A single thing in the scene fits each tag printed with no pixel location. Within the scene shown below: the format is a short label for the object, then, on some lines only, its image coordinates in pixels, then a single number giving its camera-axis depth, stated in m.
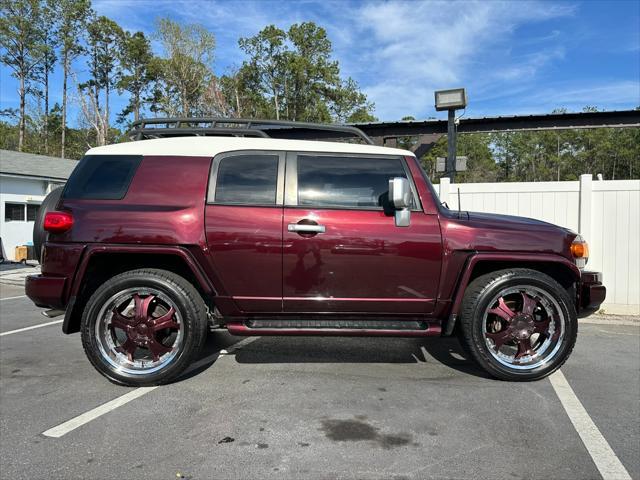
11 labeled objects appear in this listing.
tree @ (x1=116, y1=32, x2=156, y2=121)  45.72
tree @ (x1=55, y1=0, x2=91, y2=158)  42.12
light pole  9.83
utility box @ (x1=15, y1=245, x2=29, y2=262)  16.99
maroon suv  3.60
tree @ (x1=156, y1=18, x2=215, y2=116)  34.34
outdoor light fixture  9.83
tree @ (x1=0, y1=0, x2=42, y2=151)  39.38
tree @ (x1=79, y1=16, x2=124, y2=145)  44.53
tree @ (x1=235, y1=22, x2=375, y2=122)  47.16
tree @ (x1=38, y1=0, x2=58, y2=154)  41.25
